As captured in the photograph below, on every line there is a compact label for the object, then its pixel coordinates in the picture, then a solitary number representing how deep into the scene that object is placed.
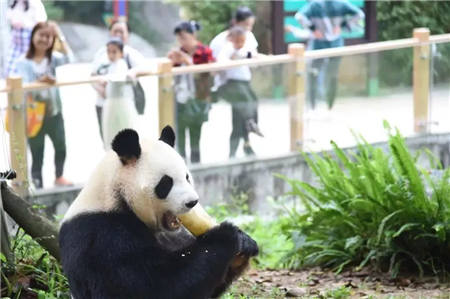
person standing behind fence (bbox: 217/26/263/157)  10.80
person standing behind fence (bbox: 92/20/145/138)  10.05
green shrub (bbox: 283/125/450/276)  6.99
